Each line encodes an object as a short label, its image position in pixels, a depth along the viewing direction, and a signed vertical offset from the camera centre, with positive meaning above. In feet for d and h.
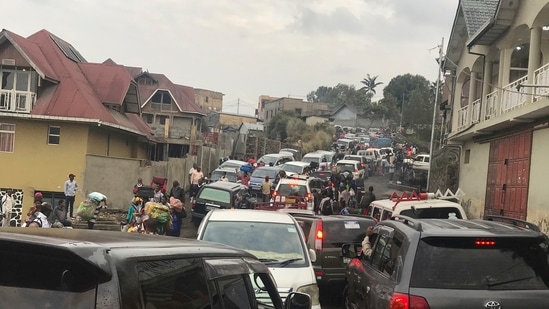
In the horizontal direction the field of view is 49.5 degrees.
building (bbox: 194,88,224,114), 330.54 +24.89
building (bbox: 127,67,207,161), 172.55 +10.25
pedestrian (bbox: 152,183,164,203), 52.97 -5.18
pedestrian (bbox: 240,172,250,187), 98.00 -5.55
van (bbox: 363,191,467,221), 37.19 -3.06
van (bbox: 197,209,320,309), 24.32 -4.09
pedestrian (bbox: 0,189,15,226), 61.97 -8.83
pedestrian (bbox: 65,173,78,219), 70.49 -7.13
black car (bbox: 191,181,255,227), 65.62 -6.23
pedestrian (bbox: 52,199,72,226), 43.29 -6.06
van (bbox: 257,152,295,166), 139.02 -2.68
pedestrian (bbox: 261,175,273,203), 83.51 -5.93
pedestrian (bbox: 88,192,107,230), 53.45 -6.22
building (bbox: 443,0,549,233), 52.90 +5.96
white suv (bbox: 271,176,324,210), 70.13 -5.10
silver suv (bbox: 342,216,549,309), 15.74 -2.89
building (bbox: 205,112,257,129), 320.99 +14.83
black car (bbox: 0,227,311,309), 8.05 -1.99
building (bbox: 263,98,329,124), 295.48 +22.01
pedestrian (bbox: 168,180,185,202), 59.52 -5.24
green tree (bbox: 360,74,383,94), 388.98 +47.12
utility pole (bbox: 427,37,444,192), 103.09 +13.45
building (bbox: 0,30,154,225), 87.04 +0.51
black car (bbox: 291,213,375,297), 35.37 -5.38
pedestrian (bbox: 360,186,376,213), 65.57 -4.79
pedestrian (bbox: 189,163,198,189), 81.15 -4.43
